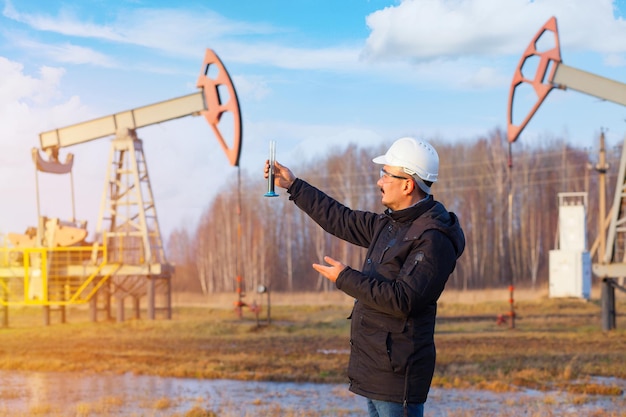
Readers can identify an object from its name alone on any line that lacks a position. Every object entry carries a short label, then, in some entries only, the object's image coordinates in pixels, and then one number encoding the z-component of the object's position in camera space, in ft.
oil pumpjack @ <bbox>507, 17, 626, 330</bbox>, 66.44
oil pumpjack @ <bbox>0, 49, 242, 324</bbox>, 85.66
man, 12.62
